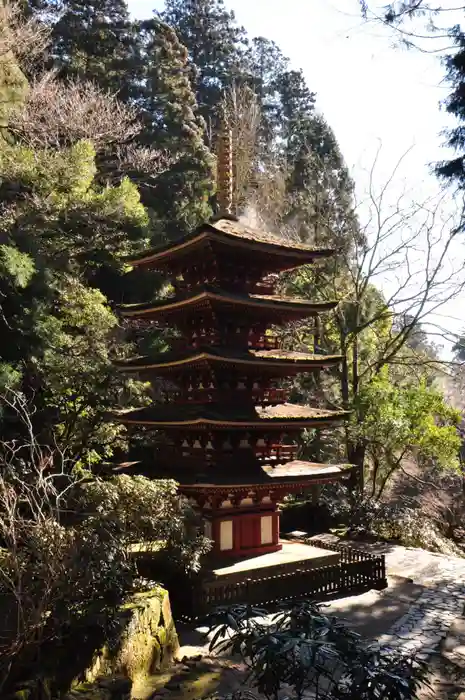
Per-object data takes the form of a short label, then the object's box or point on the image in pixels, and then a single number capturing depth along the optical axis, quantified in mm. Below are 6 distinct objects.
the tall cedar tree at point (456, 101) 8879
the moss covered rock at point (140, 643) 8969
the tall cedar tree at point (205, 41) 44625
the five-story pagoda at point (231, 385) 14000
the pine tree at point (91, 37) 30766
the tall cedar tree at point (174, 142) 30156
